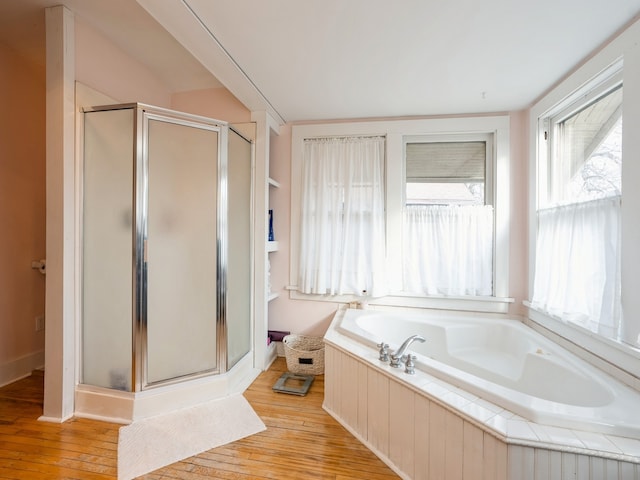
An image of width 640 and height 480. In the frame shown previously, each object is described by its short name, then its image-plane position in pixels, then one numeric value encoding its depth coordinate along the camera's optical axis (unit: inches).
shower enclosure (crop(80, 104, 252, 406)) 67.5
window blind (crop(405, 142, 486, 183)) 98.3
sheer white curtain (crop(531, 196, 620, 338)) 57.1
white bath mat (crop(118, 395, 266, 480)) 55.4
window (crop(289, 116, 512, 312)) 93.4
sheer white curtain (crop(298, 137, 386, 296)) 98.7
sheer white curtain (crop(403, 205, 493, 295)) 93.8
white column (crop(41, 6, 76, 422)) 64.0
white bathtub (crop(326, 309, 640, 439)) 41.5
